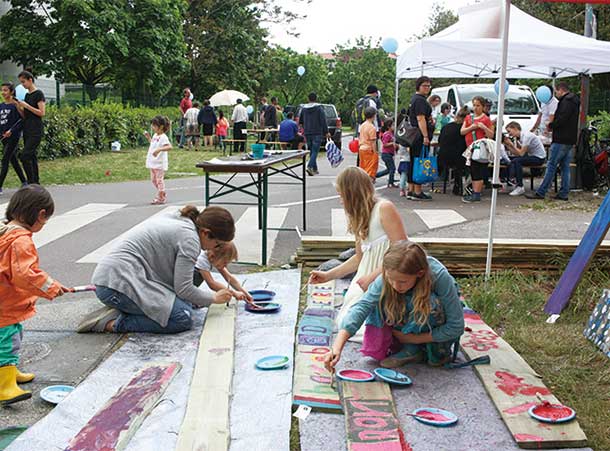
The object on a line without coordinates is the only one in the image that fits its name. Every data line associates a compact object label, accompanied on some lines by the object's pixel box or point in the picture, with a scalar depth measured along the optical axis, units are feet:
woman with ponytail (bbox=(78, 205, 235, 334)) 15.79
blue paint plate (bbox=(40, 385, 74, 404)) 12.59
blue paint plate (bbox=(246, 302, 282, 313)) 17.95
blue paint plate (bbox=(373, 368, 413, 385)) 13.17
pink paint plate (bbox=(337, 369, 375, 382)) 13.16
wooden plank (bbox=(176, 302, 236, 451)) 10.89
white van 52.37
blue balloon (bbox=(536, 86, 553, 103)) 52.42
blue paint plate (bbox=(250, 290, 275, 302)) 19.01
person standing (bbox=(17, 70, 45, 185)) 37.55
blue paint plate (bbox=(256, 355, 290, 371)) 14.12
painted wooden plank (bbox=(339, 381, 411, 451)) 10.67
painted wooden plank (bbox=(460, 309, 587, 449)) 10.96
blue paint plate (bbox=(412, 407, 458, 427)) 11.60
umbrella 92.48
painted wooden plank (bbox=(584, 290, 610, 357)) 15.74
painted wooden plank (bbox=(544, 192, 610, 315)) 17.92
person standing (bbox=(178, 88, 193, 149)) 83.88
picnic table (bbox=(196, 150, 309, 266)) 21.66
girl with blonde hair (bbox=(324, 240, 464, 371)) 12.94
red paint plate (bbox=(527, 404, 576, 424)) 11.50
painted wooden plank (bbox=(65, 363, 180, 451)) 10.68
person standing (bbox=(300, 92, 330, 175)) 52.70
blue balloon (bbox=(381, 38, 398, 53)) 56.24
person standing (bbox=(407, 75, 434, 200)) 38.17
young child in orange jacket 12.64
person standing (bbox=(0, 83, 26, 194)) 38.01
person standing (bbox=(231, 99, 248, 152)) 76.48
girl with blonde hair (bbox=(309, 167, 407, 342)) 15.69
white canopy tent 39.45
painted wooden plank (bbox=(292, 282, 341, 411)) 12.53
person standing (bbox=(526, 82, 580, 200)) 38.17
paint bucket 24.65
